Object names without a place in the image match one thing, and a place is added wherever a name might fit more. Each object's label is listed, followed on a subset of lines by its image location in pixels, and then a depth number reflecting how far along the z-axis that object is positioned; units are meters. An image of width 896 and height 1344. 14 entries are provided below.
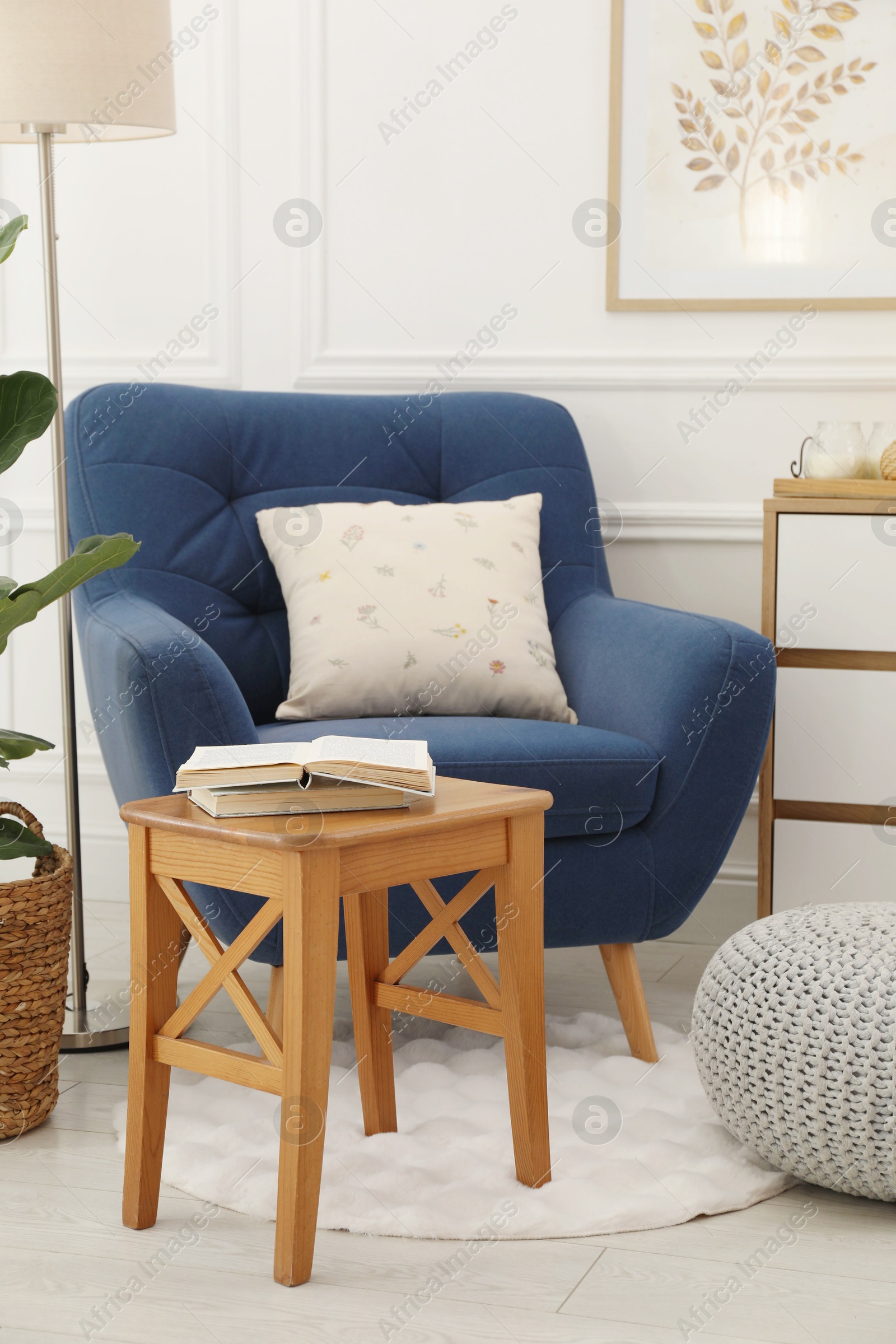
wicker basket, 4.32
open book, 3.97
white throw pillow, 4.68
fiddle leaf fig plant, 4.28
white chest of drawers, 4.75
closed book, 3.96
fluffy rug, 4.10
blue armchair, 4.39
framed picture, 5.08
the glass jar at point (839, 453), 4.87
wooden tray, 4.76
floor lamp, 4.51
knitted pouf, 4.06
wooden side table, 3.90
